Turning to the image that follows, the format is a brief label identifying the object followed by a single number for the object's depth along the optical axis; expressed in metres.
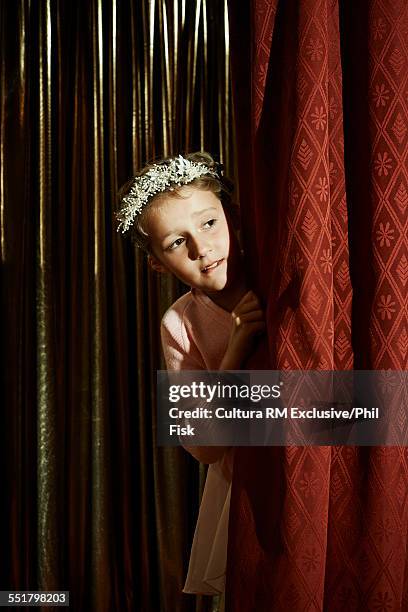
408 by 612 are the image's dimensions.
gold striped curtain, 1.81
